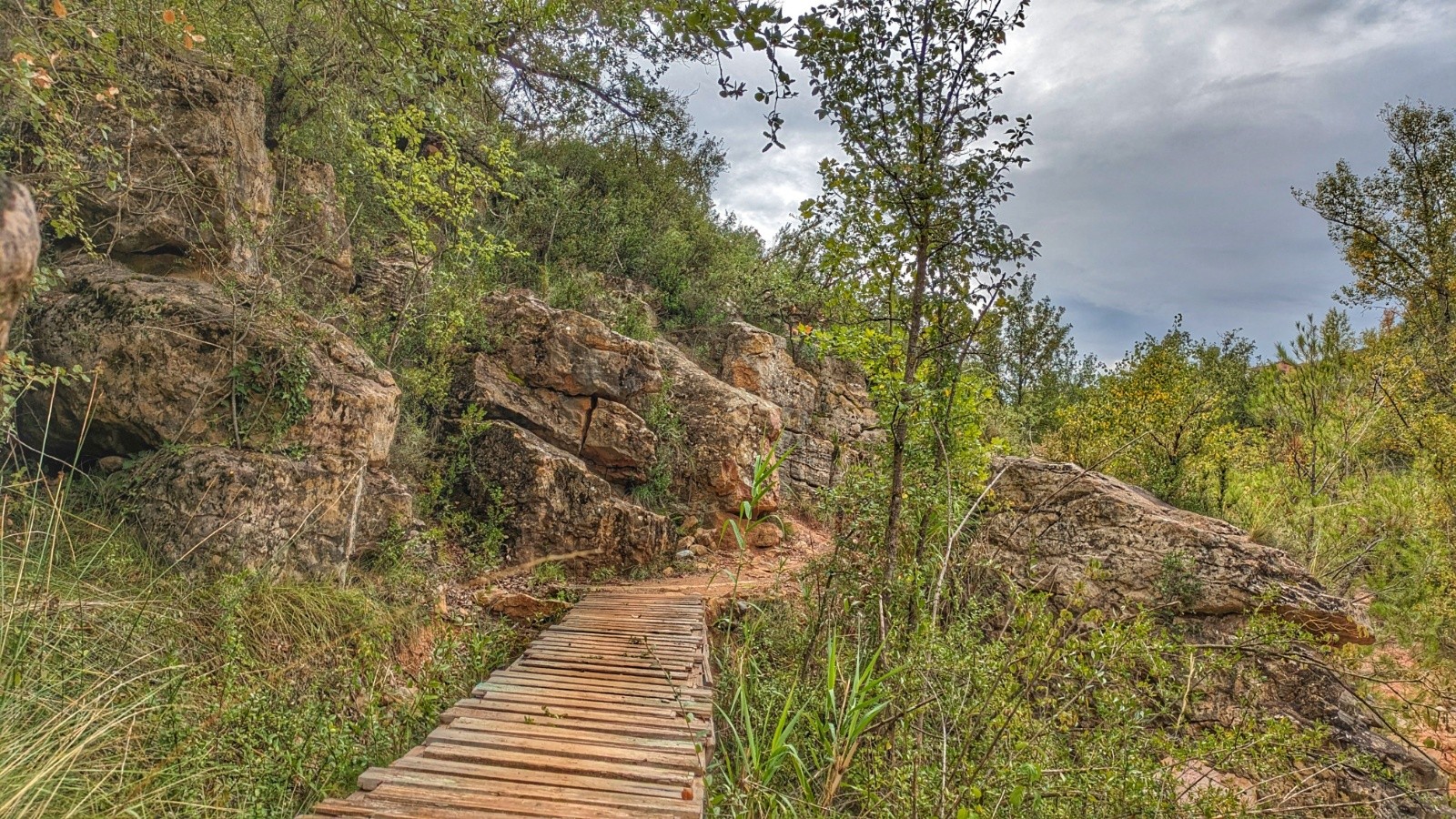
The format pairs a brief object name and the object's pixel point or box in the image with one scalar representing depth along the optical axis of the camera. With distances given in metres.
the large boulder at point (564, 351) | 8.90
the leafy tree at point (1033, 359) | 17.62
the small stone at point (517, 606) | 6.56
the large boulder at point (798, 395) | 12.27
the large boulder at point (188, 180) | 5.50
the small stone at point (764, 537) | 10.11
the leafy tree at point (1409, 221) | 12.20
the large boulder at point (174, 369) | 4.81
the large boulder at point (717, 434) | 9.88
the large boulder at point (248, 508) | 4.41
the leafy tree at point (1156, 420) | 9.33
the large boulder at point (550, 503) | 7.80
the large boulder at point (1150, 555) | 6.51
